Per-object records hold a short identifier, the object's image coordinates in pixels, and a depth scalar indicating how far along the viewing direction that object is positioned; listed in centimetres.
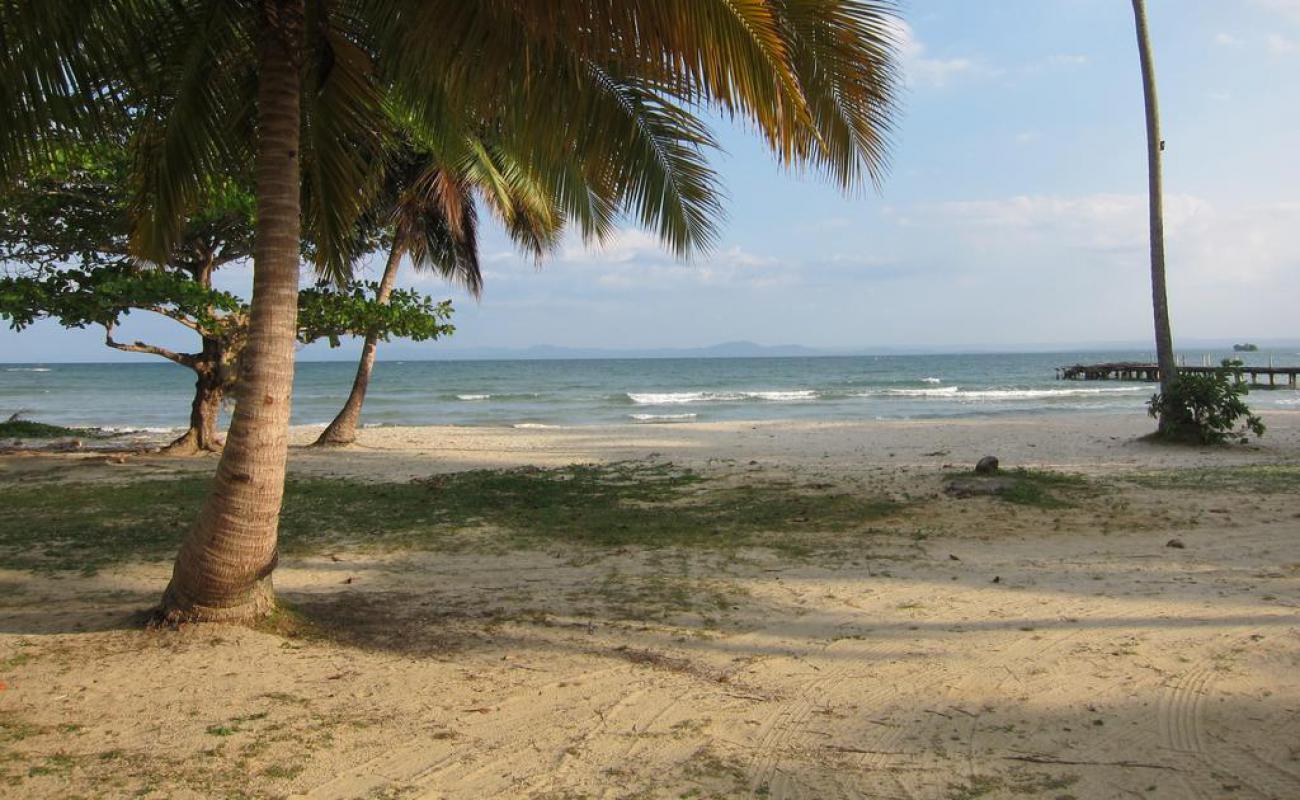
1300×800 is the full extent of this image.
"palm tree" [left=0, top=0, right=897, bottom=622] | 409
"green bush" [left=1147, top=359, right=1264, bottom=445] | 1397
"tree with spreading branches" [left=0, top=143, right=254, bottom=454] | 1064
